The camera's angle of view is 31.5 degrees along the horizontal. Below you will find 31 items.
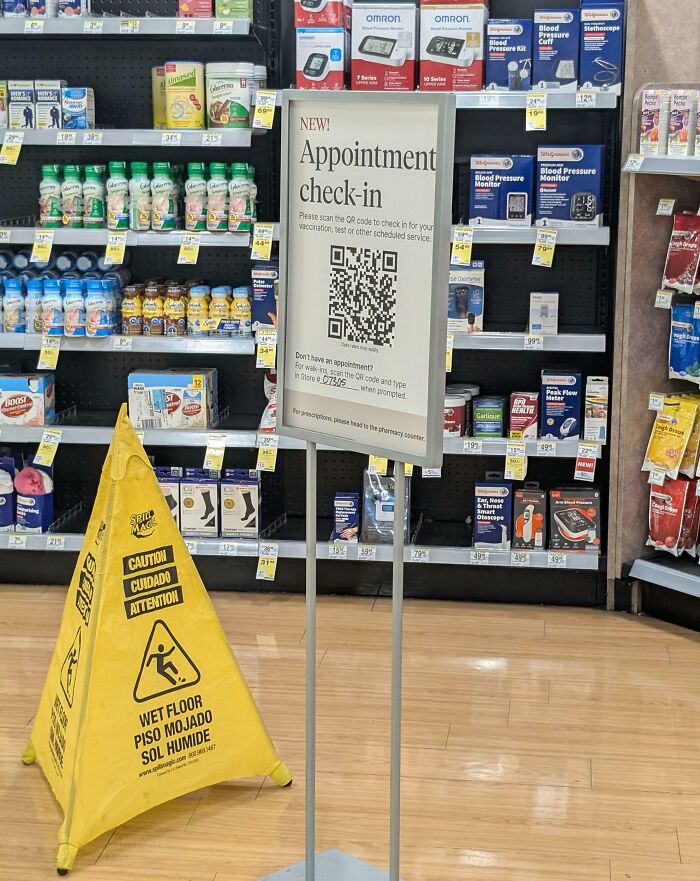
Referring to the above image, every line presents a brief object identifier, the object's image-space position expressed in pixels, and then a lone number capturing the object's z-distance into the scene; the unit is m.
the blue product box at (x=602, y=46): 4.37
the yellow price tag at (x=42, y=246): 4.71
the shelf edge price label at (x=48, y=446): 4.84
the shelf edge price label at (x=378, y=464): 4.58
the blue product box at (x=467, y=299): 4.63
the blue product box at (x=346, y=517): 4.84
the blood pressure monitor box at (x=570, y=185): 4.50
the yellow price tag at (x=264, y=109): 4.51
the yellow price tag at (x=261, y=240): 4.61
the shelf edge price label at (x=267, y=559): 4.84
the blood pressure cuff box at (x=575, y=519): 4.72
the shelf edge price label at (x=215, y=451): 4.74
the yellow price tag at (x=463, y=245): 4.52
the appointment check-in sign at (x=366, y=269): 2.24
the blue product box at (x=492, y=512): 4.74
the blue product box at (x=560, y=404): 4.66
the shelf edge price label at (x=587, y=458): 4.62
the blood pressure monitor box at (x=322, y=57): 4.53
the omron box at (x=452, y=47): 4.45
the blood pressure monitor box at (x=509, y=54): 4.42
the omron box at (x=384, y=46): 4.48
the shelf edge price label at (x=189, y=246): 4.64
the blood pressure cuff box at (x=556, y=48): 4.39
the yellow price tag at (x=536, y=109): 4.38
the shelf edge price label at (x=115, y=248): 4.70
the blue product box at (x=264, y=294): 4.71
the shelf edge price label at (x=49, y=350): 4.77
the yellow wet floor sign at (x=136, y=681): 3.06
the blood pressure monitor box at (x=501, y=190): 4.54
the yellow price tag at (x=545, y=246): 4.48
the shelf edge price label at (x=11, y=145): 4.66
